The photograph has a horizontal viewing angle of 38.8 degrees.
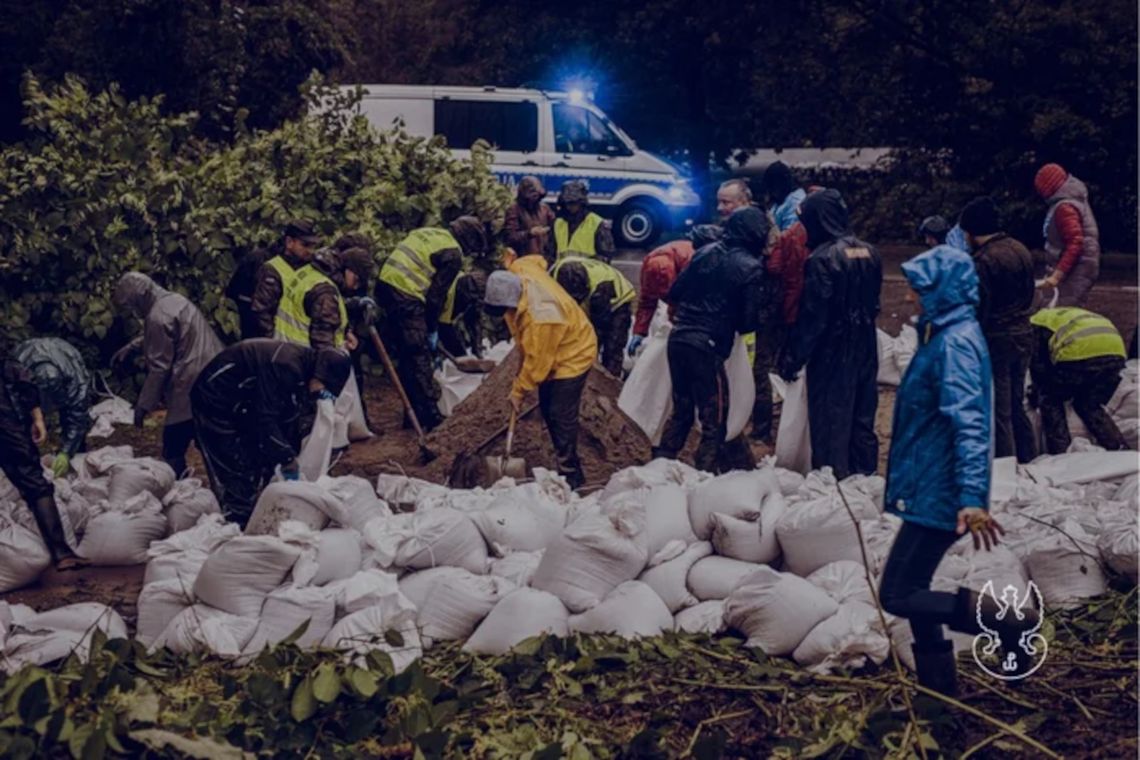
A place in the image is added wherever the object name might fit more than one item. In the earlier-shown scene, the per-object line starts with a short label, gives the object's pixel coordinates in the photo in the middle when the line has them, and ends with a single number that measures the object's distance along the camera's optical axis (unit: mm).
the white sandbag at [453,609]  5977
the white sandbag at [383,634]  5648
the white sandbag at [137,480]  7699
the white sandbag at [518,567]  6375
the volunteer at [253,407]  7270
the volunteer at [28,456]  7098
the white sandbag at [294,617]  5840
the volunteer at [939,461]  4957
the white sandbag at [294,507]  6598
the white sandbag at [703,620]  5957
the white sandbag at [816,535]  6242
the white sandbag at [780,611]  5715
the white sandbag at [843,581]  5992
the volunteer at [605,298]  9781
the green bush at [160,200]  10188
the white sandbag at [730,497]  6461
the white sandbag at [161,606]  6137
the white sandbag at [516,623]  5820
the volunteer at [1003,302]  7805
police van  17484
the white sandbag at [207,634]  5812
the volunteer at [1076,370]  8094
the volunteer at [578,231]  11008
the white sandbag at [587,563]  6051
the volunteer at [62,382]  8297
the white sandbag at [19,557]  6988
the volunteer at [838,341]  7789
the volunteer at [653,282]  9289
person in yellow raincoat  7758
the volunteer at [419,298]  9523
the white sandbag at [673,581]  6152
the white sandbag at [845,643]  5578
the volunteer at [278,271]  8664
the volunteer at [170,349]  7879
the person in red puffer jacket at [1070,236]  9891
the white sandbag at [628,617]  5883
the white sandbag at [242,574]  6051
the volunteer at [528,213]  10938
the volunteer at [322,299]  8203
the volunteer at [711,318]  8055
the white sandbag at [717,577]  6172
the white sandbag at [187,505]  7562
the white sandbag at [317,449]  7781
